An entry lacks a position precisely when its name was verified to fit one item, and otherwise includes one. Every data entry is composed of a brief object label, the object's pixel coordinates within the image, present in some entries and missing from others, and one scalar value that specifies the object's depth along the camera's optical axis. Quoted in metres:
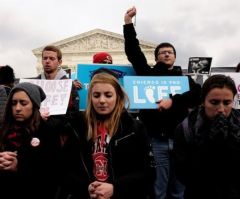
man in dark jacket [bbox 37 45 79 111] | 3.55
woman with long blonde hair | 2.10
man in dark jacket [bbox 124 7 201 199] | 3.26
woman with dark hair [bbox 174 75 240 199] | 1.91
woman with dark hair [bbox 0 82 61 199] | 2.27
